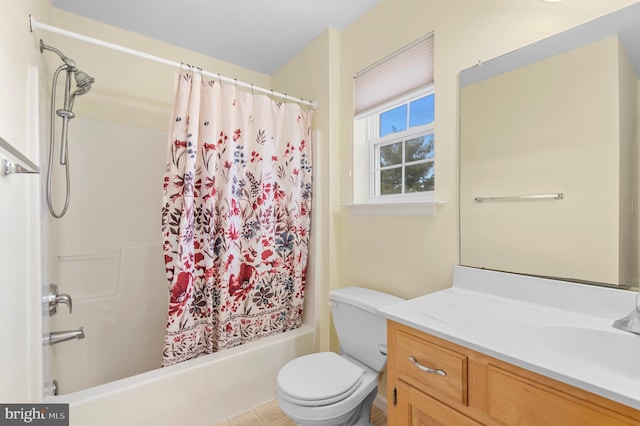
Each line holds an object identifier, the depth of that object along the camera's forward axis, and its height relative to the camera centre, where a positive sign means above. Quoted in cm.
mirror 98 +21
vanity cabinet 67 -50
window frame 161 +45
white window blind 157 +80
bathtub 138 -95
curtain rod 124 +83
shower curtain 162 -3
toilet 126 -79
